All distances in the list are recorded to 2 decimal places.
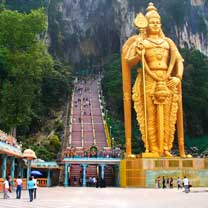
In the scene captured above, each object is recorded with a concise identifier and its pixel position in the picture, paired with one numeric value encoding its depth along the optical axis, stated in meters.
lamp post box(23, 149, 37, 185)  17.23
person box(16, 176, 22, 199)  11.79
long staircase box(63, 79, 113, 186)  24.91
